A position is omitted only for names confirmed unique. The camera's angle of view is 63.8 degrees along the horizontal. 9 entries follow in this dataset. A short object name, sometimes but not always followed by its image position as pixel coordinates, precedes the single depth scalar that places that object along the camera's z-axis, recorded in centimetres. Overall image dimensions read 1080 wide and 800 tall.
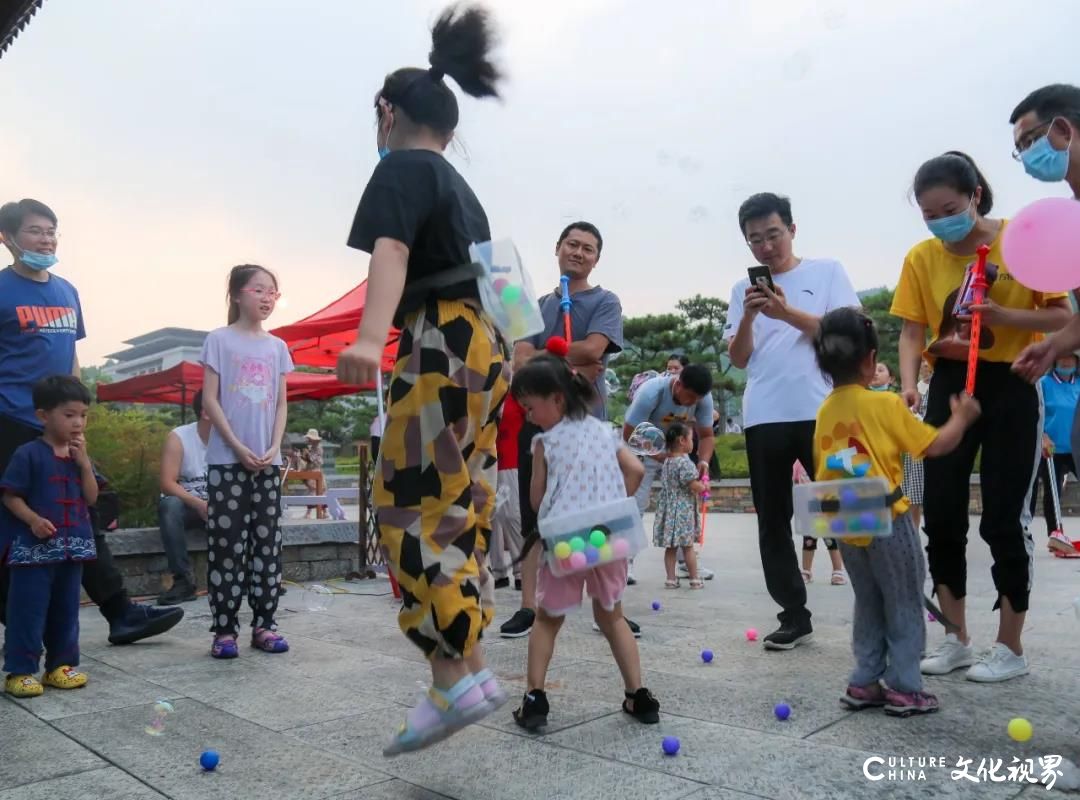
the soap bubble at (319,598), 510
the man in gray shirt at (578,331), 391
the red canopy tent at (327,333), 818
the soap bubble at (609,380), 424
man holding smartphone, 361
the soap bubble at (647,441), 493
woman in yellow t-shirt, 290
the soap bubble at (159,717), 252
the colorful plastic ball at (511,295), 223
